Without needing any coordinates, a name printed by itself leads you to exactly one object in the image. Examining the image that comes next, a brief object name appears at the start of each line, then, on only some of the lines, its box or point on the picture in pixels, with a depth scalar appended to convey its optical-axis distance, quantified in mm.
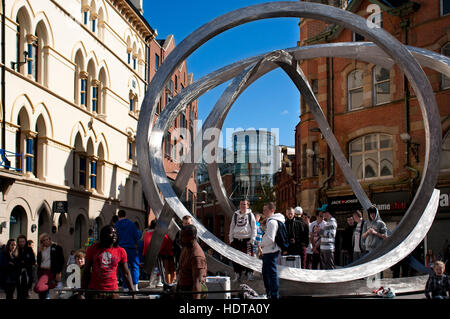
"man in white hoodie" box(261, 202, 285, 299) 9211
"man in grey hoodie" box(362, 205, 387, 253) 12156
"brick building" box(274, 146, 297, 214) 57250
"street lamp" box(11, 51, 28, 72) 22652
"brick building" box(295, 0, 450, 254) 24328
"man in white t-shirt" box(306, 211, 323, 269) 13773
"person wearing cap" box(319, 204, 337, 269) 12898
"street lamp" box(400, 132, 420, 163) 24469
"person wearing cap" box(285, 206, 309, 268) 12361
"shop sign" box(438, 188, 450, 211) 22781
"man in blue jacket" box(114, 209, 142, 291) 11742
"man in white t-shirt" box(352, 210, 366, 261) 12898
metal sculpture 10688
